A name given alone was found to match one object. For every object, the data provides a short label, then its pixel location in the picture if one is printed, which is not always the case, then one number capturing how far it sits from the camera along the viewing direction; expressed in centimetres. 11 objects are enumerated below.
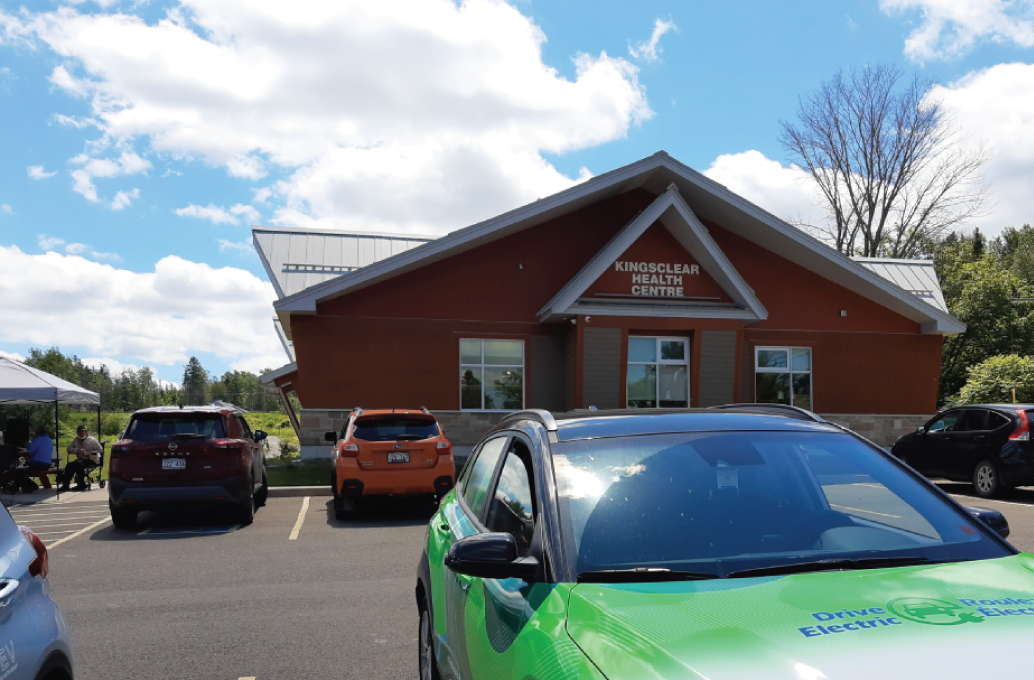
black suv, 1352
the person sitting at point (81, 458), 1792
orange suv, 1216
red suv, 1148
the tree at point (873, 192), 4006
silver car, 273
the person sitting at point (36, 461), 1723
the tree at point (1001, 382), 2420
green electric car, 203
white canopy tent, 1664
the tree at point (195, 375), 15477
